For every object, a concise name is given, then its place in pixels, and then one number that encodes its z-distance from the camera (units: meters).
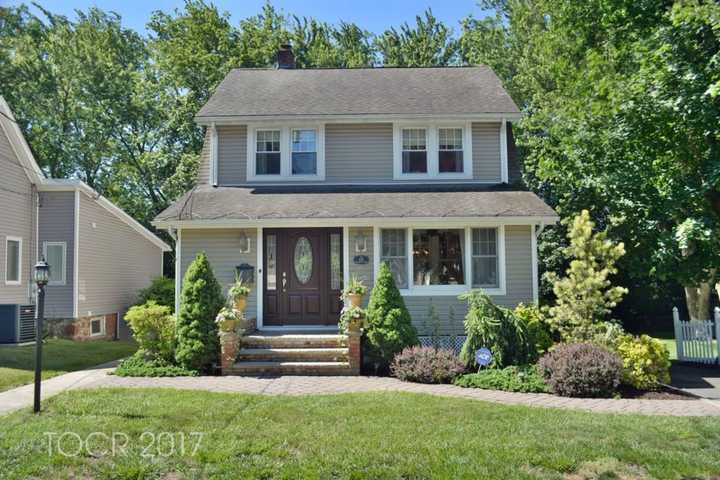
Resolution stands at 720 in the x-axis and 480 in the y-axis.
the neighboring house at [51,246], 15.26
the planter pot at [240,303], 10.75
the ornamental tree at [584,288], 10.16
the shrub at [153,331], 10.66
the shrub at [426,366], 9.66
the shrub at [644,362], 9.12
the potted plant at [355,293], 10.75
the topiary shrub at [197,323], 10.33
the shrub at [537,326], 11.11
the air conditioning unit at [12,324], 14.80
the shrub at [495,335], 10.12
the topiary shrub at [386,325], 10.38
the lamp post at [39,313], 7.29
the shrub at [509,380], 9.07
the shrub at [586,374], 8.64
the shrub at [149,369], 10.09
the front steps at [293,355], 10.45
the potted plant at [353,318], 10.43
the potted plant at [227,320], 10.22
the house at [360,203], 12.23
